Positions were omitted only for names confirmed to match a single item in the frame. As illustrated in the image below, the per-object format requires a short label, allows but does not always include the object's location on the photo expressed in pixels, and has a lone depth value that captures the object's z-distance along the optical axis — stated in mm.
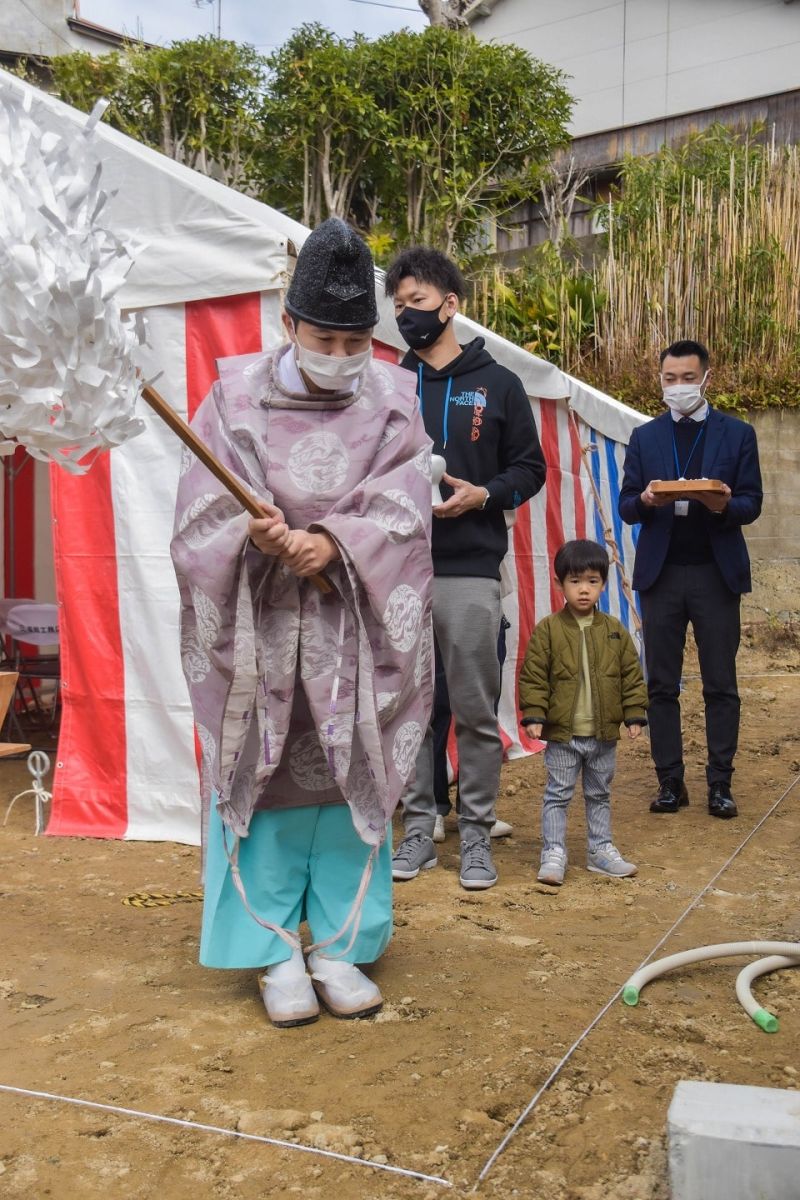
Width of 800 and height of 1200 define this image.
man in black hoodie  3535
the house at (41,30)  16672
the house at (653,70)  15141
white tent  3963
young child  3604
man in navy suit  4422
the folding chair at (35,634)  5922
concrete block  1575
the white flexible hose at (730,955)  2480
